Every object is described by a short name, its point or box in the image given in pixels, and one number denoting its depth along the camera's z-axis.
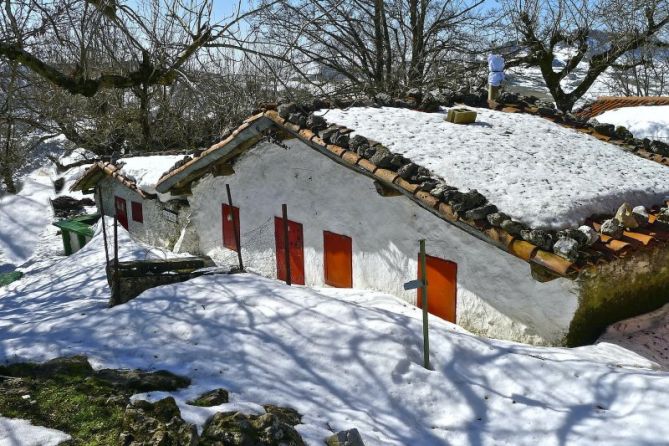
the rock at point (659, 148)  8.17
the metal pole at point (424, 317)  4.43
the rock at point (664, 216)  5.86
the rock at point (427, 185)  5.96
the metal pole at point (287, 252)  6.44
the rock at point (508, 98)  9.77
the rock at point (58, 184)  23.41
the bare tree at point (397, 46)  14.15
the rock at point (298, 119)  7.43
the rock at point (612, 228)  5.36
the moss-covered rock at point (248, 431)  3.19
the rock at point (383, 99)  8.92
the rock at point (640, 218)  5.68
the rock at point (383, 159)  6.39
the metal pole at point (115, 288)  6.71
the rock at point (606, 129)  8.64
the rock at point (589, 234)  5.14
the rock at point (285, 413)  3.64
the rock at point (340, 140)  6.94
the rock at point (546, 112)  9.25
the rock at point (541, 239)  5.07
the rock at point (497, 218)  5.36
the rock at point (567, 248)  4.88
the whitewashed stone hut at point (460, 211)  5.44
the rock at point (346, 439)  3.35
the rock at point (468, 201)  5.59
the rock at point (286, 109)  7.61
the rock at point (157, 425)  3.09
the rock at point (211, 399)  3.73
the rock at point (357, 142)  6.81
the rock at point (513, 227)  5.27
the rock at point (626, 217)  5.59
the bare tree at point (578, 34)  14.78
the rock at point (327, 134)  7.12
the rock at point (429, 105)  8.88
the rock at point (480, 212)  5.47
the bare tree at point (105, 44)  4.64
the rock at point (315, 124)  7.35
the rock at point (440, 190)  5.82
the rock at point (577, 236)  5.10
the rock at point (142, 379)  3.94
